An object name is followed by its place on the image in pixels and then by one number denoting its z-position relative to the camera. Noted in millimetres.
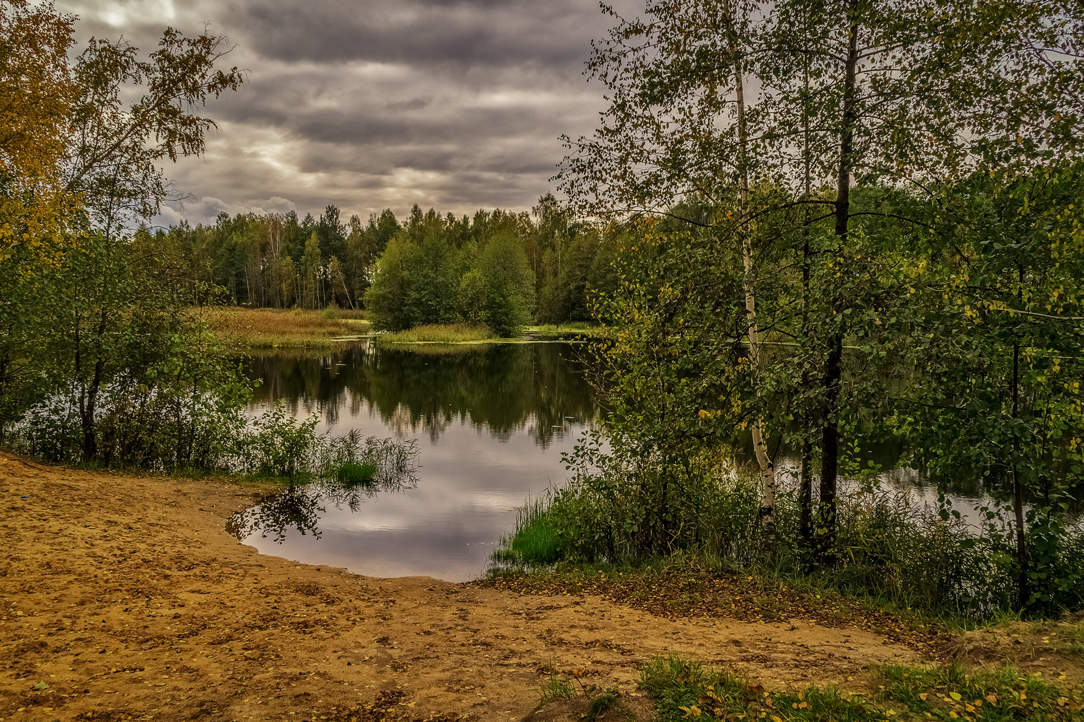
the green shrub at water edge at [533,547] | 11523
